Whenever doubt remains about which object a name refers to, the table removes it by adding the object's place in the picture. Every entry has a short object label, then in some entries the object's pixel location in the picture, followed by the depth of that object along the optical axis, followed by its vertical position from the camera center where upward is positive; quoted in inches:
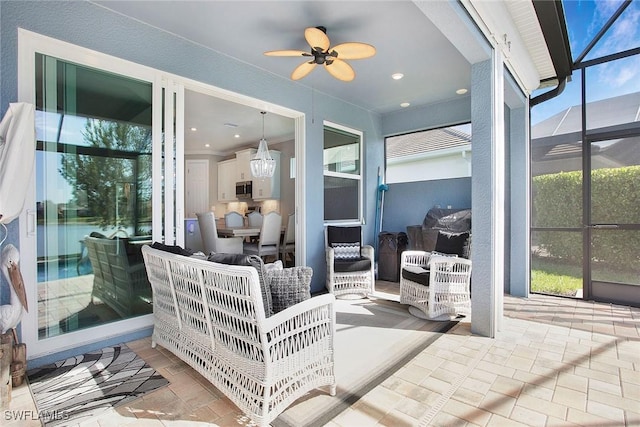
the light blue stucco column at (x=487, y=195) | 112.0 +6.1
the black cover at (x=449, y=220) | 173.8 -4.5
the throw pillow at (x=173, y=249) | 87.5 -10.2
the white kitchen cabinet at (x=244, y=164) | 291.3 +47.3
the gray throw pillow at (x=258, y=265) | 68.4 -11.5
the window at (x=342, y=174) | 190.2 +25.0
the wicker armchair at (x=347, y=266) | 161.3 -27.5
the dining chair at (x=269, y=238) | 196.3 -16.0
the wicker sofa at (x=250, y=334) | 62.9 -27.6
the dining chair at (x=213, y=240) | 190.4 -16.4
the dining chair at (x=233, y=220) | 241.9 -5.1
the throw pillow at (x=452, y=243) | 144.6 -14.7
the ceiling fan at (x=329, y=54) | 103.4 +56.5
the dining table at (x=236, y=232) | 213.6 -12.7
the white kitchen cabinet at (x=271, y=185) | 276.5 +25.1
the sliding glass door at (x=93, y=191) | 93.0 +8.1
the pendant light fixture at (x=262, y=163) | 198.7 +32.4
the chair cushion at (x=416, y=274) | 131.5 -27.2
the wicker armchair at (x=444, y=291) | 128.6 -33.3
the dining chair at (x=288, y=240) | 209.2 -18.3
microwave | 293.9 +23.3
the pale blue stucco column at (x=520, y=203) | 164.2 +4.7
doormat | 71.3 -44.6
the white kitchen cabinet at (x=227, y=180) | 311.6 +33.8
